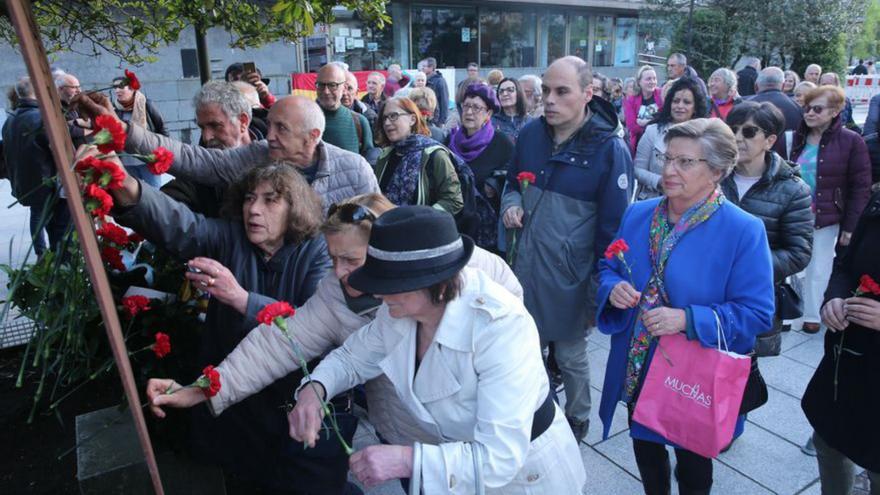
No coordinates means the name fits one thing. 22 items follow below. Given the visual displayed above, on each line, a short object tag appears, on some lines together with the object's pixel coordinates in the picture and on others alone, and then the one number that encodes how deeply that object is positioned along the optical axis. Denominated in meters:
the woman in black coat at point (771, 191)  3.07
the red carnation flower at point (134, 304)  2.69
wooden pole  1.12
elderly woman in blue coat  2.33
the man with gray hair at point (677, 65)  9.16
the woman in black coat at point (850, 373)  2.29
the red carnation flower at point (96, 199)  1.66
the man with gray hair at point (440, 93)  10.97
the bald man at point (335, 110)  5.32
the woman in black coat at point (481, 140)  5.18
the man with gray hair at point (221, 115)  3.67
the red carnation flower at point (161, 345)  2.50
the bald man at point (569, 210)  3.28
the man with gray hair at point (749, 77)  11.59
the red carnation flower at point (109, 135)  1.75
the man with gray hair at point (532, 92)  7.28
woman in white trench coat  1.63
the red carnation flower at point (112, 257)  2.85
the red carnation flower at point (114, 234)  2.69
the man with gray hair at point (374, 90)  9.17
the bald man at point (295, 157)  3.24
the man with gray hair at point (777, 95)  6.98
